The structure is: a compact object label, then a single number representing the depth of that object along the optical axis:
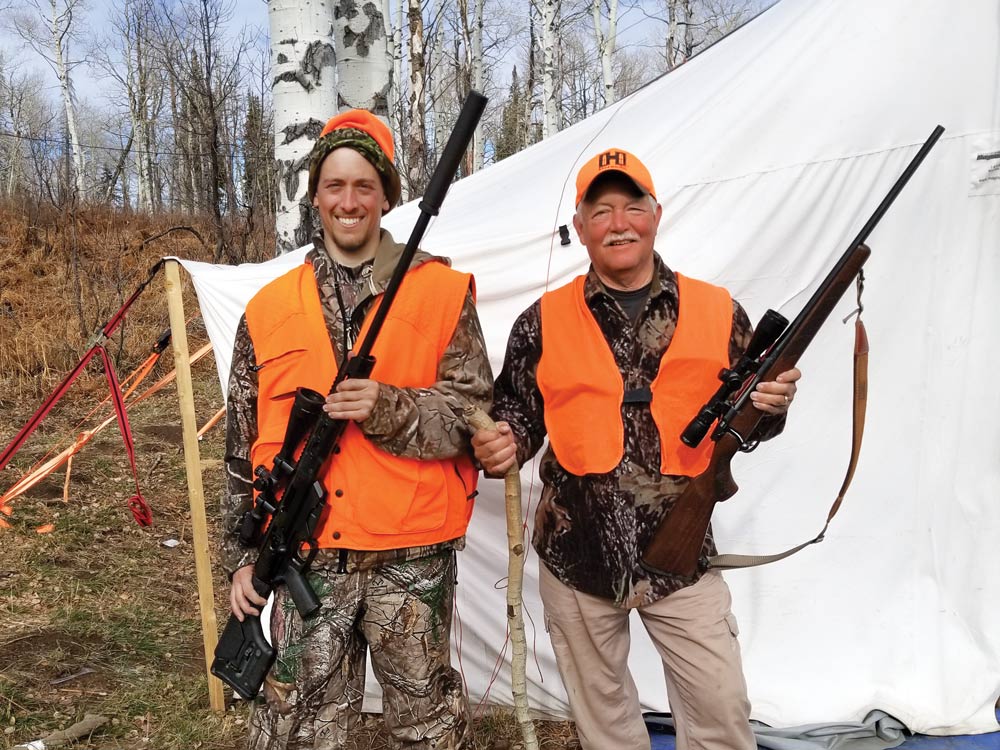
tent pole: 3.25
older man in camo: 2.24
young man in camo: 2.15
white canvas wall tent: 3.15
